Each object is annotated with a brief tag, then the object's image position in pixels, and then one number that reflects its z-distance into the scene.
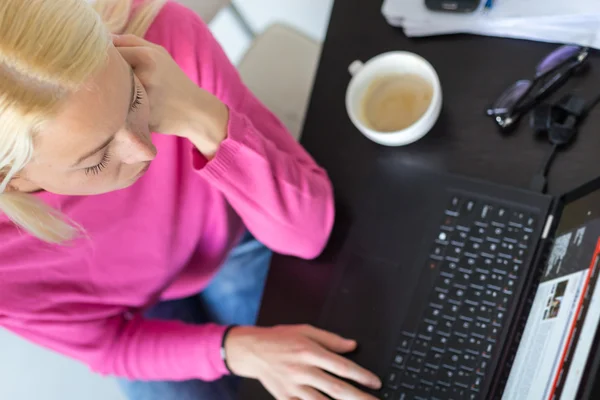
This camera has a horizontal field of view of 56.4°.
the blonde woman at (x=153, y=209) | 0.49
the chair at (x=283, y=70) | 1.07
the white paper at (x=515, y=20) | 0.66
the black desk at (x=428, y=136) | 0.67
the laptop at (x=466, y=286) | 0.54
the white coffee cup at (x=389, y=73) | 0.67
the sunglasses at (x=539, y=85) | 0.67
